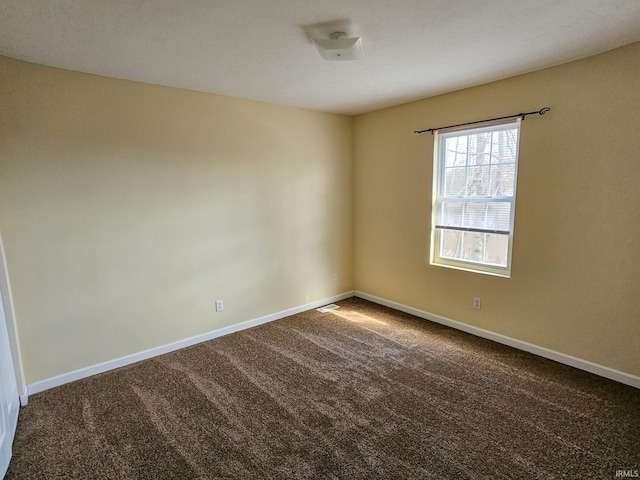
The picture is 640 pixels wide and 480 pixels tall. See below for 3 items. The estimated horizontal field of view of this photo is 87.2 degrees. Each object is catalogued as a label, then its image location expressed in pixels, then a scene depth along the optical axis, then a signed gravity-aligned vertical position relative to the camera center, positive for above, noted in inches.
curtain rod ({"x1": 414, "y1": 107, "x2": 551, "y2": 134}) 108.6 +24.9
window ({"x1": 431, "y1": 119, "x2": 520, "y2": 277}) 122.1 -3.0
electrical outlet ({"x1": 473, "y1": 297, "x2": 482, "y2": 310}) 133.0 -44.7
